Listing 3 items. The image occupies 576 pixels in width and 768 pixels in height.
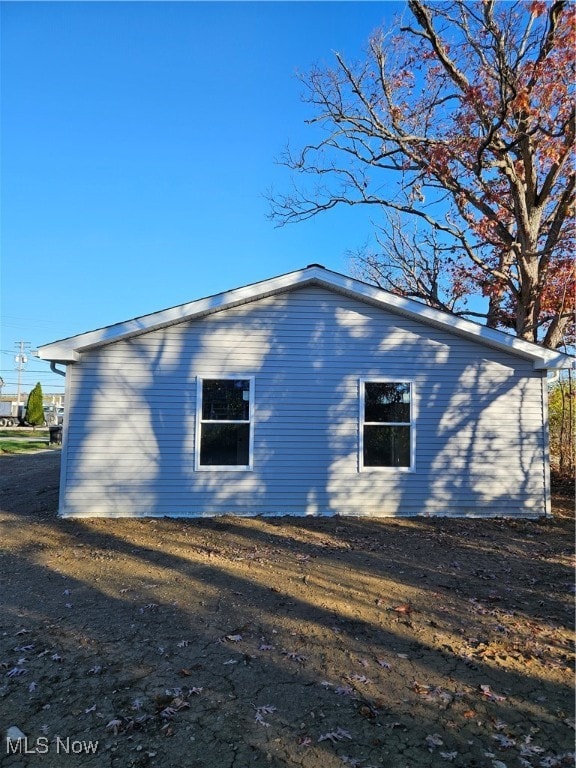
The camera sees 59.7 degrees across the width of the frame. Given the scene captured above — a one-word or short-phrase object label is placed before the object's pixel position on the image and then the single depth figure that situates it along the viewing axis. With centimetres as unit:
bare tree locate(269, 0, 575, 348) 994
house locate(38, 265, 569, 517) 806
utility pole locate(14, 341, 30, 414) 6159
